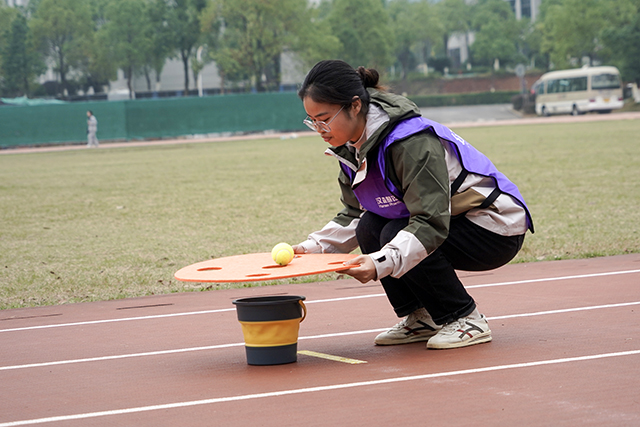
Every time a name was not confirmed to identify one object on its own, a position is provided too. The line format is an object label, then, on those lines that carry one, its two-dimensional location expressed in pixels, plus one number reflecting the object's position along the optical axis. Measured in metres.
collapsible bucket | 4.47
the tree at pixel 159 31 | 67.94
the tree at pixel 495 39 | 86.56
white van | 52.91
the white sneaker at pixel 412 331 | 4.99
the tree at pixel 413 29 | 88.50
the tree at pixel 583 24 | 64.25
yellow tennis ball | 4.40
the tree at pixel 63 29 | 67.81
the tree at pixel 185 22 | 67.69
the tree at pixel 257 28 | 59.50
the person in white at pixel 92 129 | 41.81
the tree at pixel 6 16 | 71.31
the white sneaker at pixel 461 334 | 4.68
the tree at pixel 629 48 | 56.62
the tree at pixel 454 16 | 96.31
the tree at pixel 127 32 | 68.31
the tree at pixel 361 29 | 70.50
